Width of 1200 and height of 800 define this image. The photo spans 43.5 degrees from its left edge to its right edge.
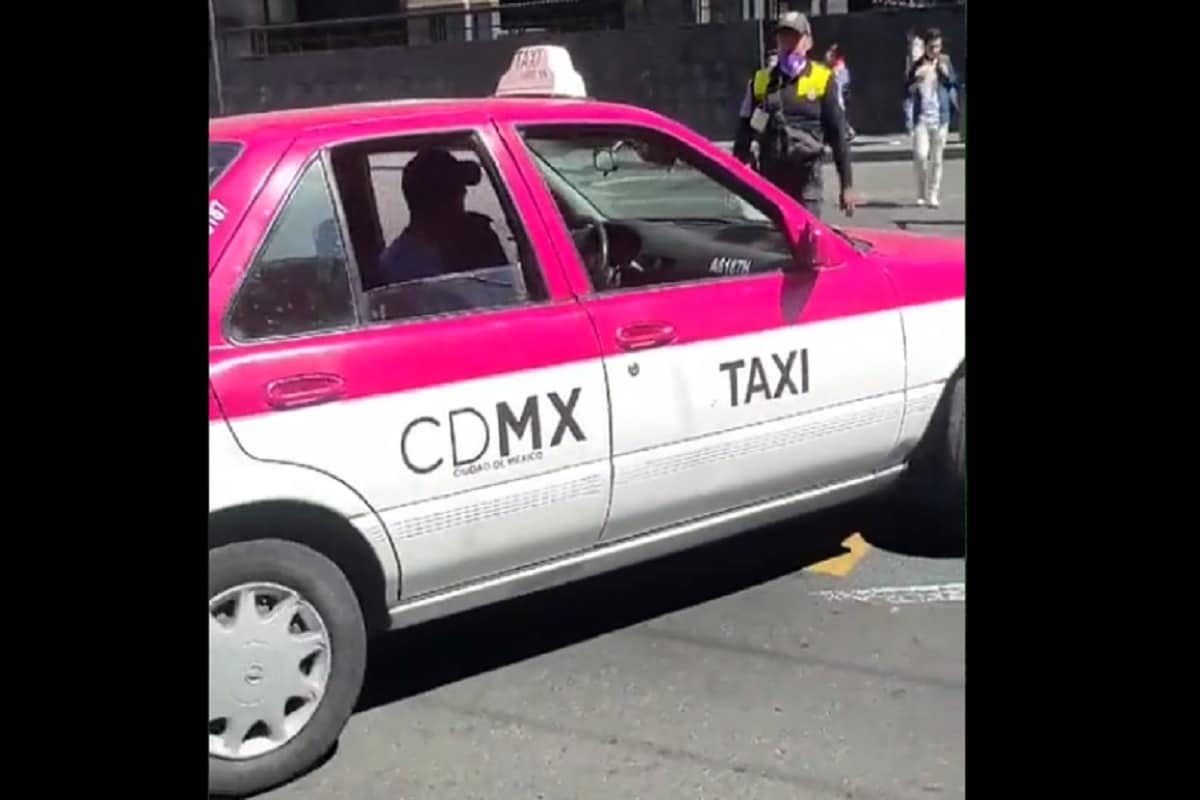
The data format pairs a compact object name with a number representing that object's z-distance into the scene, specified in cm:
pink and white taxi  338
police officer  754
